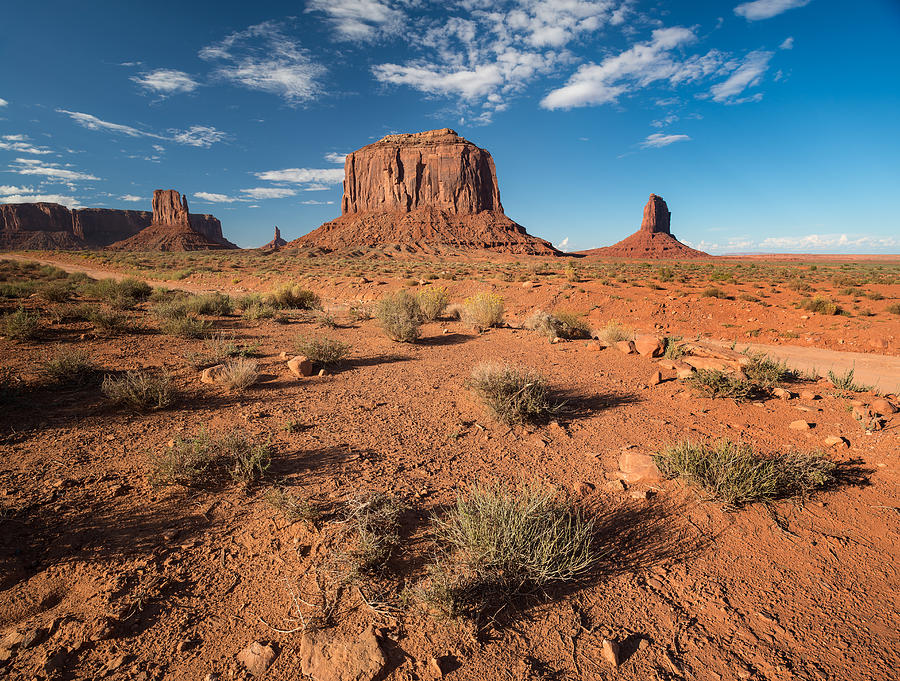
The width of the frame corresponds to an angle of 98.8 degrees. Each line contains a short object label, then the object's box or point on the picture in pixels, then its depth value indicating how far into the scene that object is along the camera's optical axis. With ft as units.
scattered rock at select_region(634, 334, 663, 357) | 24.91
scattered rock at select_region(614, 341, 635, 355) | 25.52
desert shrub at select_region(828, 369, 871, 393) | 18.93
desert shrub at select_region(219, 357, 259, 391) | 17.97
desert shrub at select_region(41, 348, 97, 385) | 16.72
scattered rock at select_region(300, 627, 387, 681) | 6.54
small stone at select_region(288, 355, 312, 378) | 20.81
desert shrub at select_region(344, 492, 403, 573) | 8.40
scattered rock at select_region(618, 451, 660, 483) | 12.14
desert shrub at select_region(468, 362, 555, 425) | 16.28
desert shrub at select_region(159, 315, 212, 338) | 25.86
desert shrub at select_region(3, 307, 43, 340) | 21.11
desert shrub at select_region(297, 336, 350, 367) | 22.70
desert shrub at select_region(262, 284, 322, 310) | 43.04
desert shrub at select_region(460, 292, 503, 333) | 33.83
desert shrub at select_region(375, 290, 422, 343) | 28.76
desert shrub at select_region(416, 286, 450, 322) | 37.27
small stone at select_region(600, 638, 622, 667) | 6.89
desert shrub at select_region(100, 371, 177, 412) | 15.34
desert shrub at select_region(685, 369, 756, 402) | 18.25
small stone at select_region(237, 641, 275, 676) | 6.62
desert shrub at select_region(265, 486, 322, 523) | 9.62
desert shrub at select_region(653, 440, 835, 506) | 11.03
